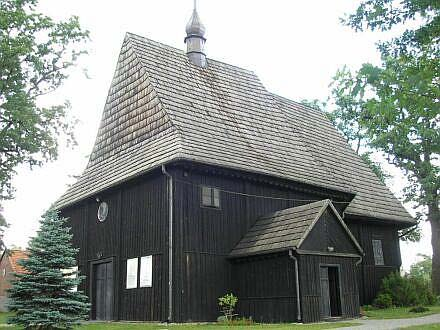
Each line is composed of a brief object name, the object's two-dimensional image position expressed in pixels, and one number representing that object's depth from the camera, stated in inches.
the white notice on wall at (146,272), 674.2
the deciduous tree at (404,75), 321.7
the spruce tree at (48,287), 573.9
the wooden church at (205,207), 652.1
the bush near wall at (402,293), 900.0
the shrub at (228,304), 659.4
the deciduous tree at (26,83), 860.6
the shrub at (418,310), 749.9
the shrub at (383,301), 893.2
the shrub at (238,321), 626.5
